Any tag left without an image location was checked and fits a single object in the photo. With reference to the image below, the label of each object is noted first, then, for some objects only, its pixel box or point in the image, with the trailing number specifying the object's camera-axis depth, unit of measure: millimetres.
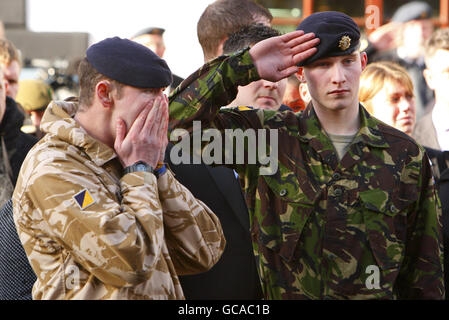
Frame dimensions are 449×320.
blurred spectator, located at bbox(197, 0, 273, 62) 7609
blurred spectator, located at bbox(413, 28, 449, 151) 9258
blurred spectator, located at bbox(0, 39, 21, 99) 10461
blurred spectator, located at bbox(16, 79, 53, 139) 11219
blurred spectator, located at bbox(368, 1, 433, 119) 11961
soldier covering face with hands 4562
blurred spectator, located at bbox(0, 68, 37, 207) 8195
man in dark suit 6543
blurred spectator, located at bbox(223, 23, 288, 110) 7062
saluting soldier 5590
